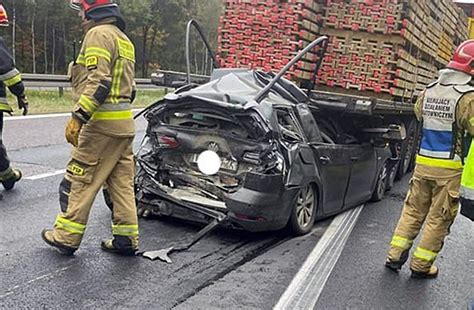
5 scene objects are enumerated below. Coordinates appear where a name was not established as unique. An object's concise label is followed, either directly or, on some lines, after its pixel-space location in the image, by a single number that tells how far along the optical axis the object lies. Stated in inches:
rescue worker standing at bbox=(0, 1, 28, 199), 228.7
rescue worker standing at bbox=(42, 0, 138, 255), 163.9
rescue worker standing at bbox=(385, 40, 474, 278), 177.9
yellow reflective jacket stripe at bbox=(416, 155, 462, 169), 181.0
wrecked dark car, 199.0
